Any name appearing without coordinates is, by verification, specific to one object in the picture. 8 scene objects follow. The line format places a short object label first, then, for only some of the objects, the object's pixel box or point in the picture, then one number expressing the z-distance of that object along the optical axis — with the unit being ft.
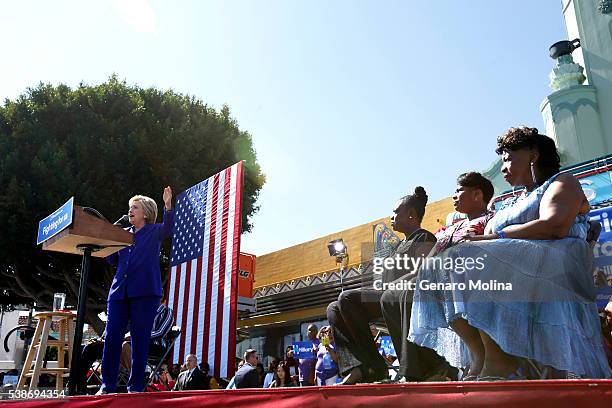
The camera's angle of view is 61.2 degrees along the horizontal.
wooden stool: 13.92
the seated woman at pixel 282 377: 27.40
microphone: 11.58
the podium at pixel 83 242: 9.43
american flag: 24.17
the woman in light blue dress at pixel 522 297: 5.88
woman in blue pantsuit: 10.12
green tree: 43.21
